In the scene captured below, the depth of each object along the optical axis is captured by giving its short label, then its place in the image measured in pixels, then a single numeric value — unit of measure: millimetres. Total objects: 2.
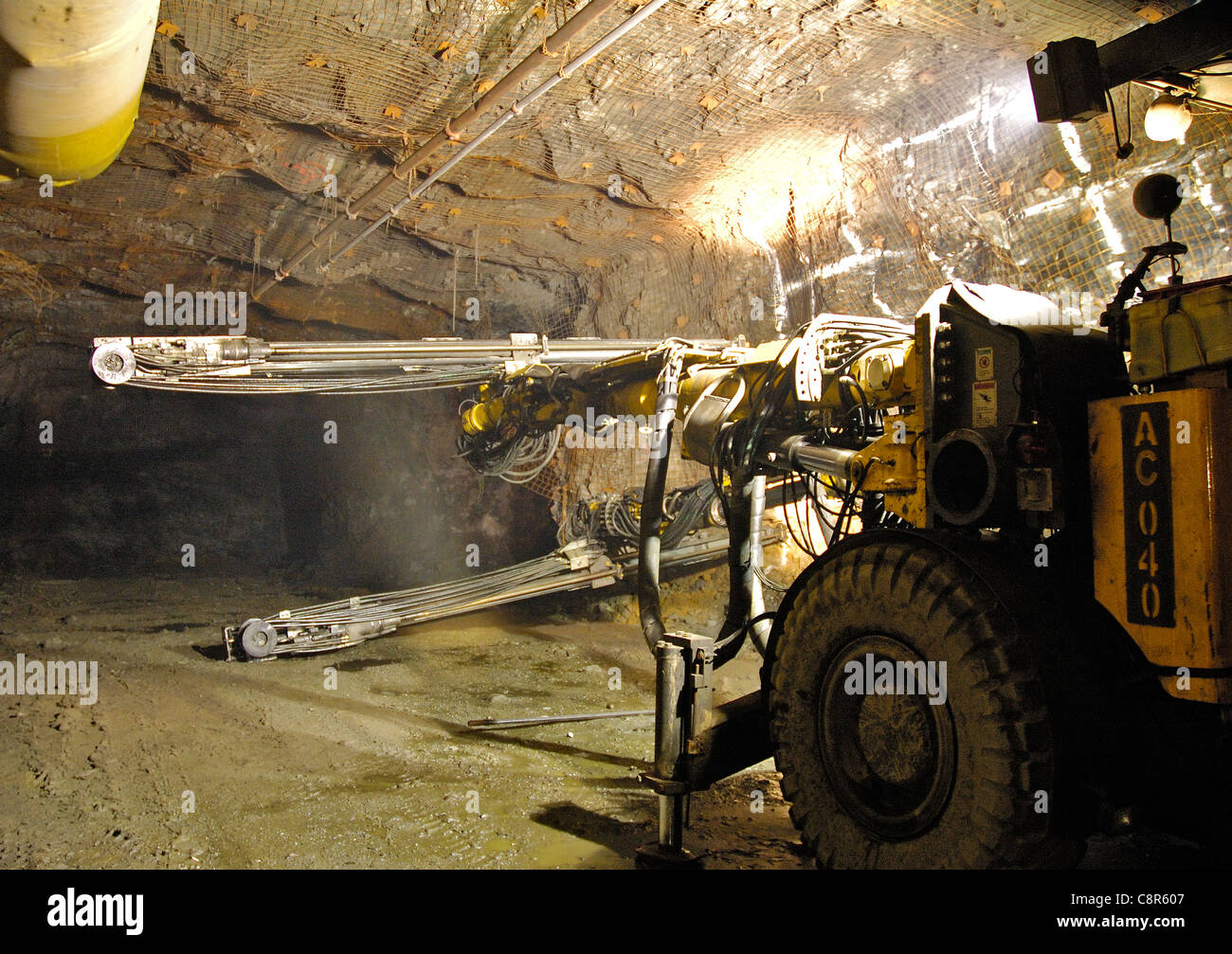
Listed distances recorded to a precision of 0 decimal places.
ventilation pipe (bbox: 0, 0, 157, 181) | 2623
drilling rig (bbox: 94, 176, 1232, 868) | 2324
